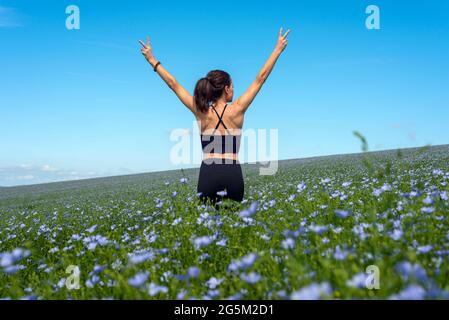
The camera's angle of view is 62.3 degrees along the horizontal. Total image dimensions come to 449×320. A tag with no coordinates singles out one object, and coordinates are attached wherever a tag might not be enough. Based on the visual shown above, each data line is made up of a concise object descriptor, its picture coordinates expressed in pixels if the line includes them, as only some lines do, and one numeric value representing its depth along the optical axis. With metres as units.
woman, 4.84
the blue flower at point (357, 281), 1.98
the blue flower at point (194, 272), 2.57
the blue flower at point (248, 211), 3.64
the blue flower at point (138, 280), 2.51
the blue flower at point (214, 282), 2.72
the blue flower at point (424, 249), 2.61
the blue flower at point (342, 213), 3.26
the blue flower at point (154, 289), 2.48
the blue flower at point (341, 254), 2.42
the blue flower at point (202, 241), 3.37
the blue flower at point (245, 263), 2.60
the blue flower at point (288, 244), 2.90
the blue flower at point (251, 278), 2.45
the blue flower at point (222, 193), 4.76
